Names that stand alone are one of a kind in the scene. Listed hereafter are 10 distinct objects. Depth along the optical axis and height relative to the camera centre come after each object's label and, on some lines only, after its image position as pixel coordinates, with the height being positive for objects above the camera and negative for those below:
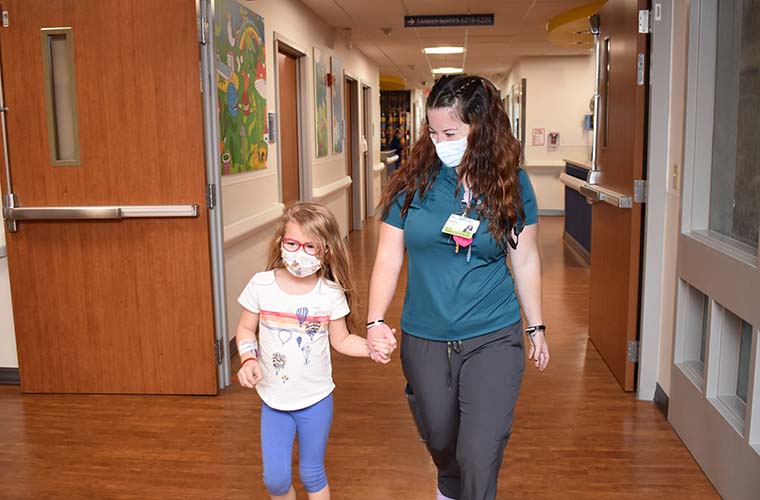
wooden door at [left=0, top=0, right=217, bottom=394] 3.74 -0.30
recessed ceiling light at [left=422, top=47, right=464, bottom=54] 11.43 +1.35
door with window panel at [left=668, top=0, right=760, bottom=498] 2.68 -0.46
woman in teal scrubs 2.11 -0.38
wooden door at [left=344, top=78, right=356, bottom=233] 10.67 -0.04
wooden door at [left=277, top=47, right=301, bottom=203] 6.71 +0.13
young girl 2.20 -0.58
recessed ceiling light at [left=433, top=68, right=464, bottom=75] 15.36 +1.39
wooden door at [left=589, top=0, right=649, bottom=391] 3.80 -0.26
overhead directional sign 7.95 +1.24
